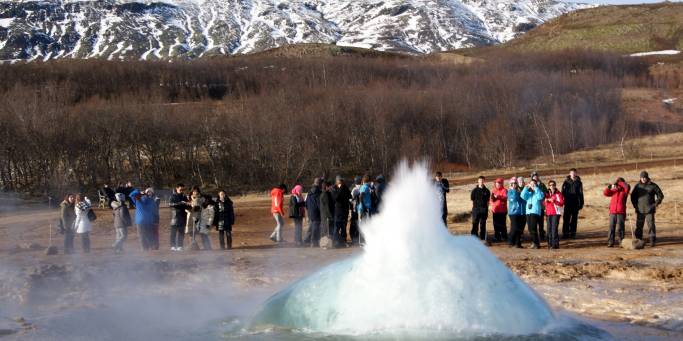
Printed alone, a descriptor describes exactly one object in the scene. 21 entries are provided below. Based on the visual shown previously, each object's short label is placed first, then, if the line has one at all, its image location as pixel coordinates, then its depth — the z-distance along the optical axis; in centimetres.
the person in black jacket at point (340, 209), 1966
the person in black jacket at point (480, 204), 2028
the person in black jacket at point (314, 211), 2009
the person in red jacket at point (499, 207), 2031
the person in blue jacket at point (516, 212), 1948
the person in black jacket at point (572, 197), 2061
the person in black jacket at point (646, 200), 1866
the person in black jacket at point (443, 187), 1995
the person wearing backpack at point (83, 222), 1886
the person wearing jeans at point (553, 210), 1877
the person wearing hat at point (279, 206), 2049
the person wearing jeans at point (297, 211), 2047
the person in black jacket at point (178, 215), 1942
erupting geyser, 908
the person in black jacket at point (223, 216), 1978
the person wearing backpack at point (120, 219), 1931
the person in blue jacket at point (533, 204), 1884
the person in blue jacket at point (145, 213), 1934
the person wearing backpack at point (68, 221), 1883
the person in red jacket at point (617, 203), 1895
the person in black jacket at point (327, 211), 1978
